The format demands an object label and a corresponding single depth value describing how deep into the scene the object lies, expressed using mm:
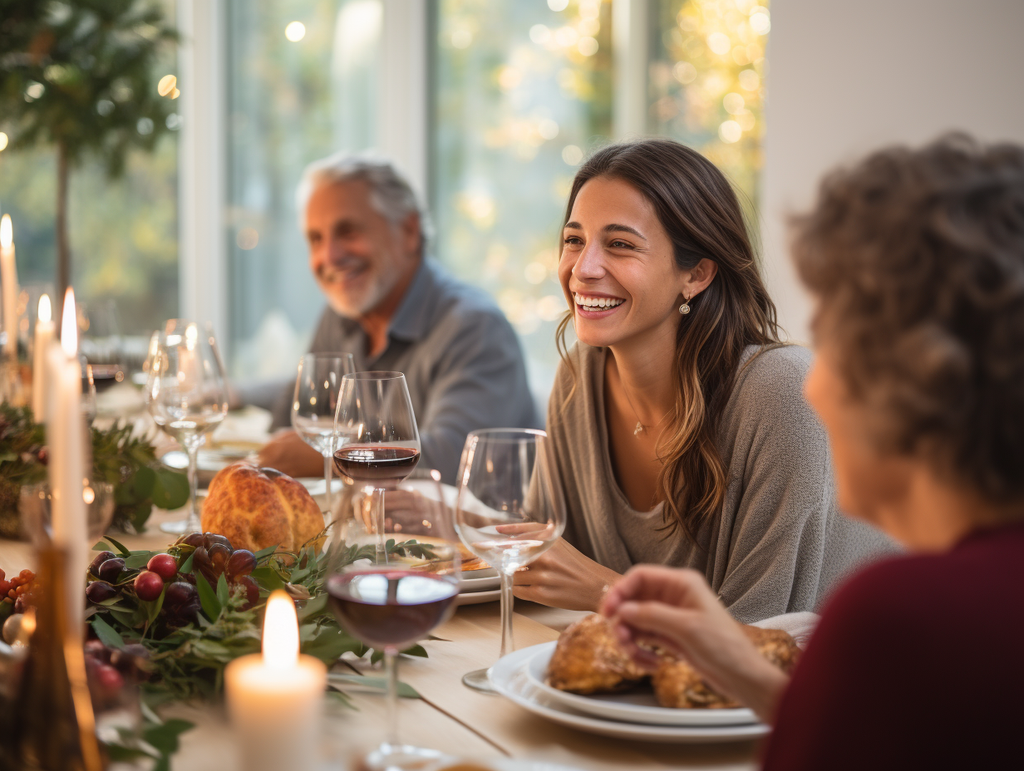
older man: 2842
